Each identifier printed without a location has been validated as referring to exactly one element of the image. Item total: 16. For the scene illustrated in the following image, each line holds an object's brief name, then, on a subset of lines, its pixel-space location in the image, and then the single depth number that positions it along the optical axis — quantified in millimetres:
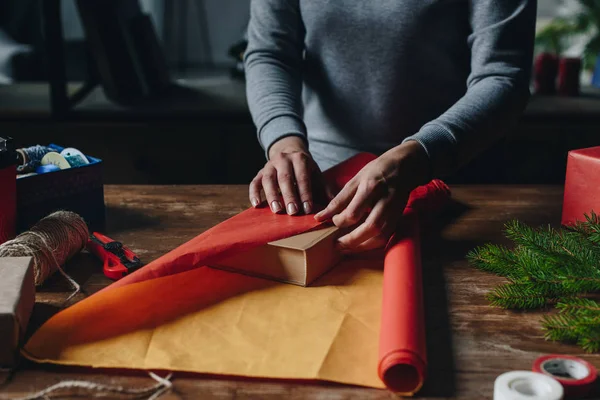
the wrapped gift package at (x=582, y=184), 969
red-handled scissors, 850
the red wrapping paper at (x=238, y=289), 602
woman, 1037
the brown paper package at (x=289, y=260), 805
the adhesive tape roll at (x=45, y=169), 1003
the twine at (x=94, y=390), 584
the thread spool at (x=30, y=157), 996
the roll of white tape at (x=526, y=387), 535
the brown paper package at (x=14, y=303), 626
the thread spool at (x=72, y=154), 1062
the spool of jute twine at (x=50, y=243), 806
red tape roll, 575
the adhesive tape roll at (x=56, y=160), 1037
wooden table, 601
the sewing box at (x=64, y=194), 974
